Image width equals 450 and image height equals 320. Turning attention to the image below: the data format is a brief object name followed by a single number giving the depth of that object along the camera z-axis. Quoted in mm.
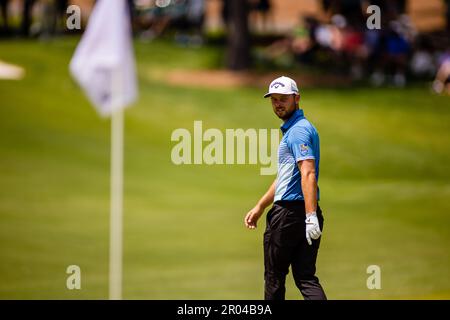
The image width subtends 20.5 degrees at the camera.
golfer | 8422
